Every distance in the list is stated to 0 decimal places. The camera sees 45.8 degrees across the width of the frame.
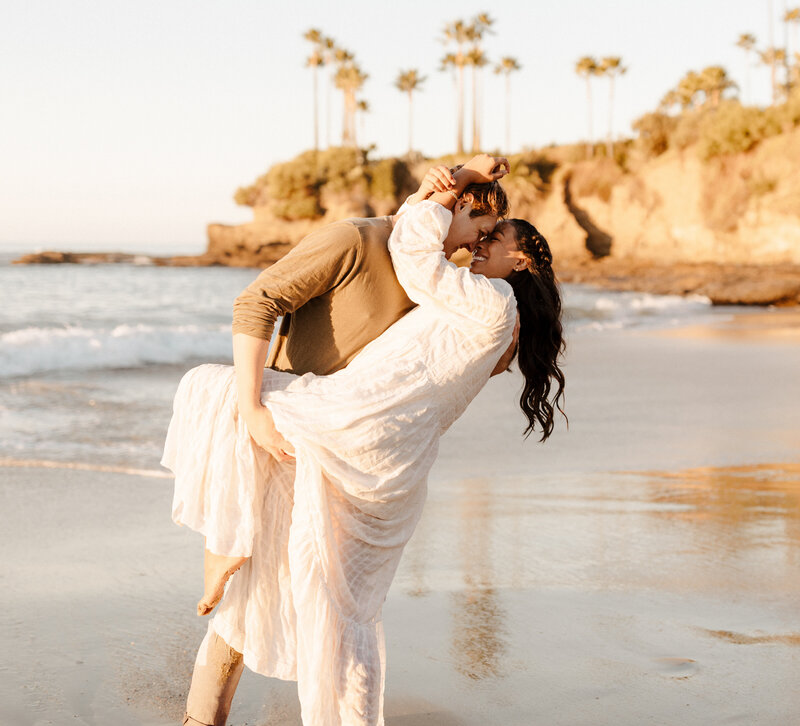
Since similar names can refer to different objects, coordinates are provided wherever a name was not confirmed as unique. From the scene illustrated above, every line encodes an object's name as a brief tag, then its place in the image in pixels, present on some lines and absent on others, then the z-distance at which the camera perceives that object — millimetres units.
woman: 2449
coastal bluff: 43812
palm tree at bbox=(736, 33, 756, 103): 66812
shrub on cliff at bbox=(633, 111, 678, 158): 53156
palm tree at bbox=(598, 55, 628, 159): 61594
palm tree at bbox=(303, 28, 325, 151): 70312
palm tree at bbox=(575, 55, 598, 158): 61844
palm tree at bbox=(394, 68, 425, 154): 71812
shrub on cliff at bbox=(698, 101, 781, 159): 46594
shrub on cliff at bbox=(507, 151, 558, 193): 54625
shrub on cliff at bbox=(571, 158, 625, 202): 54188
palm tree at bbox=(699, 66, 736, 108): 58562
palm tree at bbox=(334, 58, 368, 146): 71125
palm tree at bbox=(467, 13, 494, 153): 66562
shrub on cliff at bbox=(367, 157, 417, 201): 60656
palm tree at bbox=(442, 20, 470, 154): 67125
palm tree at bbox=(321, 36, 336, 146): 70875
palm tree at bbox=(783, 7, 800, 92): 63062
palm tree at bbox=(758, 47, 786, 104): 63094
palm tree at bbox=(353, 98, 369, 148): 72812
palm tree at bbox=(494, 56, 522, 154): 68438
